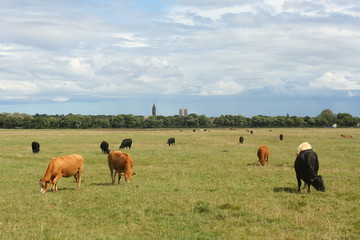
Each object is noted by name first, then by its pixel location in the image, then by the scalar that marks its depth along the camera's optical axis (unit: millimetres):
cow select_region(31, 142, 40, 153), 34125
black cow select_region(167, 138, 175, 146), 46453
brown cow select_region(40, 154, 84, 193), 14922
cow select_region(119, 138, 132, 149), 39281
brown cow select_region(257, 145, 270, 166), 23900
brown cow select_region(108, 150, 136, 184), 16984
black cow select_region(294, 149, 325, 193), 14281
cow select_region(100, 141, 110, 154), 33719
